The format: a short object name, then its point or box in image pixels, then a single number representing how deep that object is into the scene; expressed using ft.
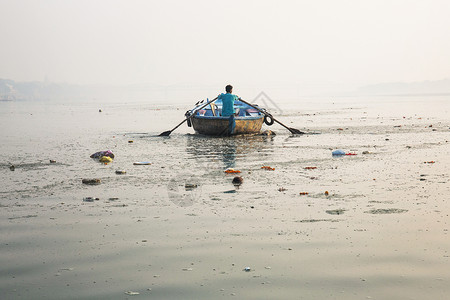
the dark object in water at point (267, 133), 70.71
